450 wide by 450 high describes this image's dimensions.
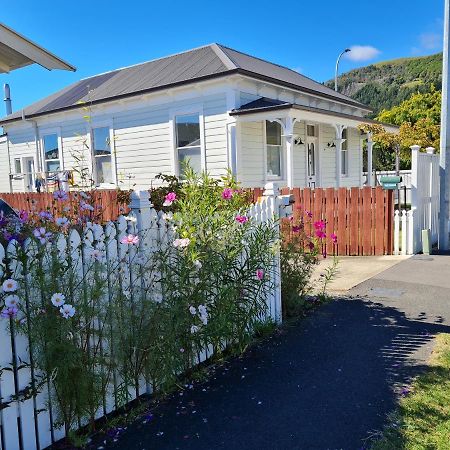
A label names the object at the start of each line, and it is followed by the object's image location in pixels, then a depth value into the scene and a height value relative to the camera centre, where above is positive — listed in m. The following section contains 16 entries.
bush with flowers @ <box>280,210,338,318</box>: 5.24 -0.94
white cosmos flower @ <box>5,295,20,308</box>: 2.34 -0.55
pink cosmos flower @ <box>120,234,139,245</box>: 3.00 -0.31
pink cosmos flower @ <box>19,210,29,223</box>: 2.94 -0.14
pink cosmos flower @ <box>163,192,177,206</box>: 3.53 -0.04
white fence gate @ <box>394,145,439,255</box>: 8.72 -0.52
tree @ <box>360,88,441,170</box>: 20.36 +2.96
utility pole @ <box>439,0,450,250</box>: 9.30 +0.47
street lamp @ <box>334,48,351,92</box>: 23.44 +7.00
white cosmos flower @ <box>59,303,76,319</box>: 2.46 -0.65
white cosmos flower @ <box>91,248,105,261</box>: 2.79 -0.38
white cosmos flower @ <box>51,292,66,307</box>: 2.44 -0.58
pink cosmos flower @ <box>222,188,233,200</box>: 3.87 -0.02
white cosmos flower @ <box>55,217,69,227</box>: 2.79 -0.16
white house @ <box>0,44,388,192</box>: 11.54 +2.09
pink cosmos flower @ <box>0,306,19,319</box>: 2.33 -0.61
